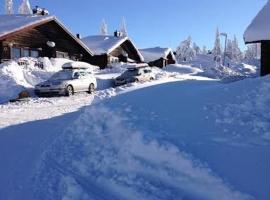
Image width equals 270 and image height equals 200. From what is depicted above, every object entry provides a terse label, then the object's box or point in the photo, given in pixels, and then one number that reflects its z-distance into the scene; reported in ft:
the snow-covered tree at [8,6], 146.43
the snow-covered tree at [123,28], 194.61
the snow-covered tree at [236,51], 229.16
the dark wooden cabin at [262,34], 30.50
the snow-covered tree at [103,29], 203.45
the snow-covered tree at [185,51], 207.78
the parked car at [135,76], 48.85
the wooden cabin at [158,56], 101.45
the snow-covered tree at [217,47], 207.41
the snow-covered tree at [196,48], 248.85
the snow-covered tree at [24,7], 154.73
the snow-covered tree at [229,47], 225.70
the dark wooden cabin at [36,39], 51.59
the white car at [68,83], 37.75
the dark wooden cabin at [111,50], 75.05
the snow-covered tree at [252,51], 230.85
